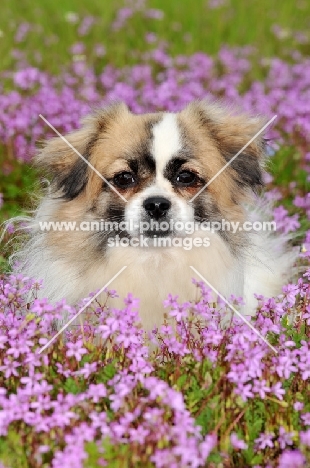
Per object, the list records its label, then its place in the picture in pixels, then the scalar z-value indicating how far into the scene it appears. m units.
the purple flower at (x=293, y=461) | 2.24
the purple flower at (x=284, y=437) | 2.78
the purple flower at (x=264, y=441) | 2.78
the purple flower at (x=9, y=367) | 2.90
